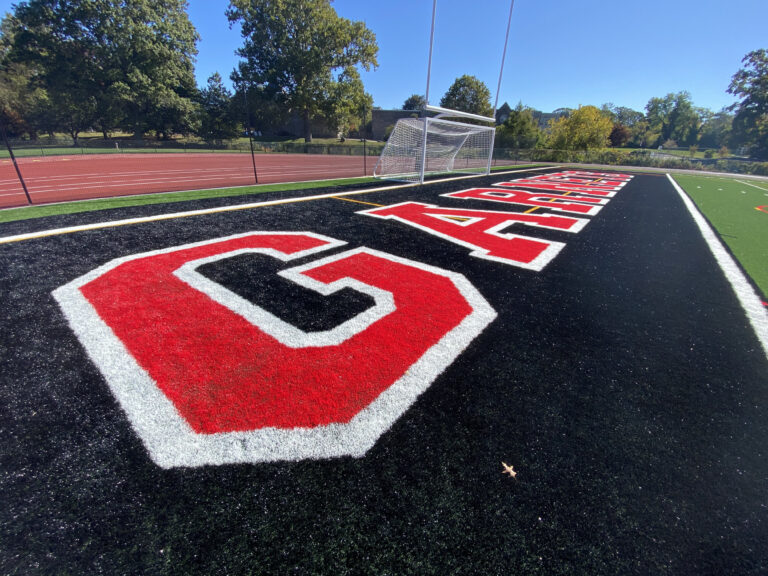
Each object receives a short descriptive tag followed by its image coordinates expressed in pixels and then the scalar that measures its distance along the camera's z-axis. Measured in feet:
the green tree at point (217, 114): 151.02
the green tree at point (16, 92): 127.54
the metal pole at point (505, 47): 61.34
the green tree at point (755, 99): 151.43
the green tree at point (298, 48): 145.07
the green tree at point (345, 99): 151.74
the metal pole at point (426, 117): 35.83
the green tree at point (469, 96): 170.41
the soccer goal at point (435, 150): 40.57
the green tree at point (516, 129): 127.34
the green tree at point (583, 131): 126.41
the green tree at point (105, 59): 118.32
